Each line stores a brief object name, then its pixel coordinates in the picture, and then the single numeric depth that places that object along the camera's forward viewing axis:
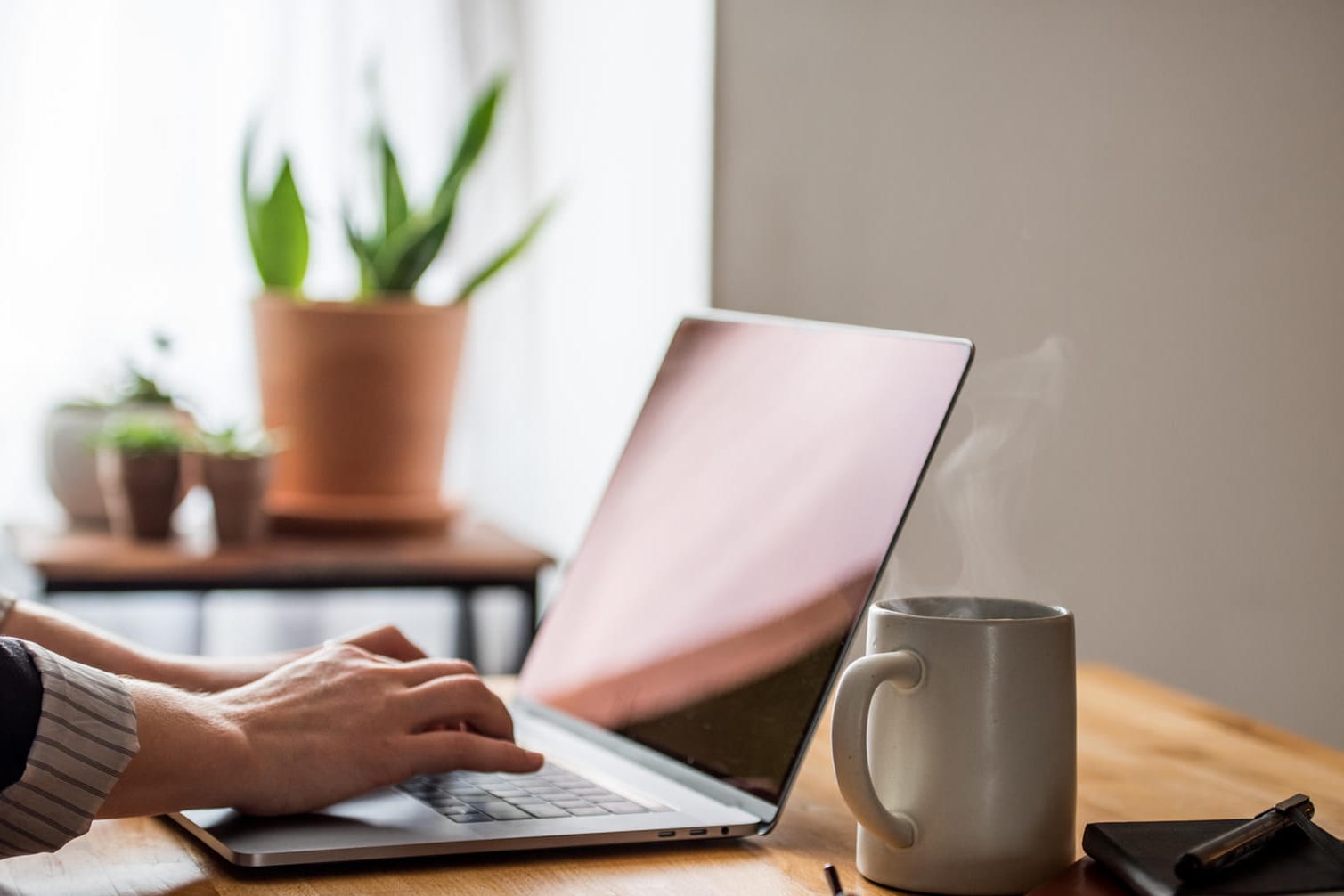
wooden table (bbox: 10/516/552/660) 1.47
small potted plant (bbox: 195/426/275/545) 1.60
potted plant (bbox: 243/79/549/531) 1.67
